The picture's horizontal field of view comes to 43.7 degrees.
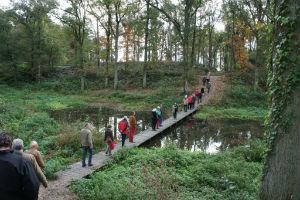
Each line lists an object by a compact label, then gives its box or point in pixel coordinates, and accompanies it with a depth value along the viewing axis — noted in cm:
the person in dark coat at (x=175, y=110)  2718
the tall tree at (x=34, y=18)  4853
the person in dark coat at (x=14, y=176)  451
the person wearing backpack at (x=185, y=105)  3127
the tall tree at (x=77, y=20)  4523
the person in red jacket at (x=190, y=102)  3244
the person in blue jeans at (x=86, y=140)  1352
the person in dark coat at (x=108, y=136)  1540
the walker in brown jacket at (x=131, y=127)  1898
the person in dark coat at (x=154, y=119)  2272
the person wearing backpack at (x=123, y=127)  1745
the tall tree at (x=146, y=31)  4263
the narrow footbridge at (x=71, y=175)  1042
